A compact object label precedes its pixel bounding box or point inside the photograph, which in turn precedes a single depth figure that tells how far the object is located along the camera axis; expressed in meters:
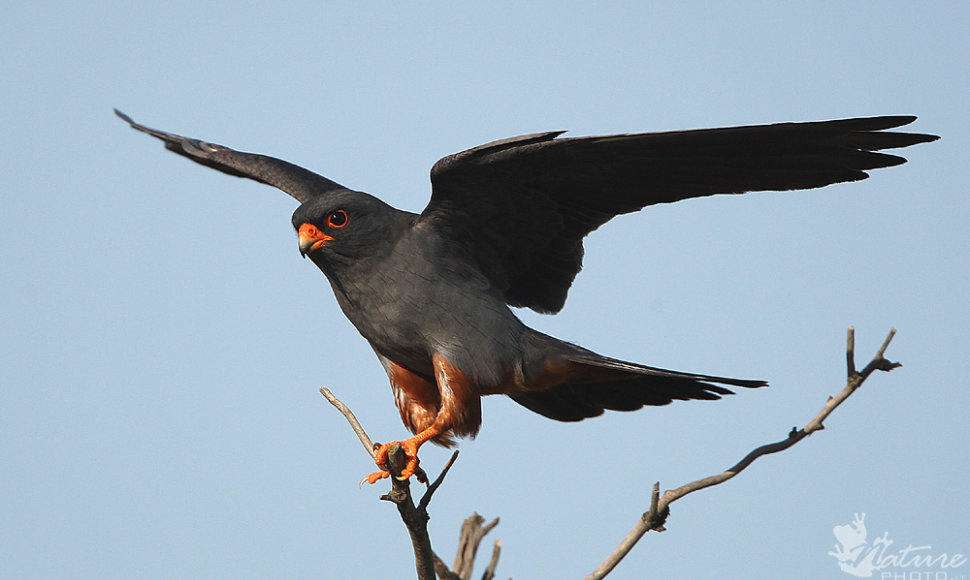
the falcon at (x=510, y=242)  9.77
